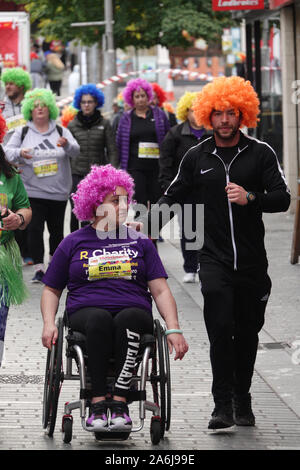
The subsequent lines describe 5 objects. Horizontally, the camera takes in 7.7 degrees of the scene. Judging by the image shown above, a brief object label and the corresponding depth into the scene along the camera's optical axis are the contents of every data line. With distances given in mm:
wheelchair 10787
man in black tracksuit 11790
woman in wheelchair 10839
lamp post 45903
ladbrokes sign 32000
